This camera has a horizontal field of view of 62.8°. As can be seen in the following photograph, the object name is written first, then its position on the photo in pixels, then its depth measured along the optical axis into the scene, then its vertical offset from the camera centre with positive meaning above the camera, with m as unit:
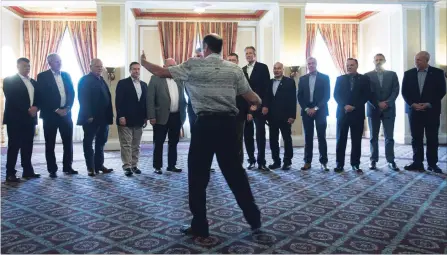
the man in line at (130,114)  4.89 +0.17
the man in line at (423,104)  4.96 +0.27
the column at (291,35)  8.22 +2.03
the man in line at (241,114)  4.49 +0.15
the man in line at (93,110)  4.77 +0.23
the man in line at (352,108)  4.91 +0.22
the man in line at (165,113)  4.94 +0.19
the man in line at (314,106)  5.13 +0.27
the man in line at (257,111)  4.96 +0.20
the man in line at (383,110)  5.17 +0.21
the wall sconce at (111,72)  7.77 +1.18
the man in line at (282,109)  5.23 +0.23
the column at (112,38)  7.86 +1.92
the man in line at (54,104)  4.71 +0.31
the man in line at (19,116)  4.50 +0.15
